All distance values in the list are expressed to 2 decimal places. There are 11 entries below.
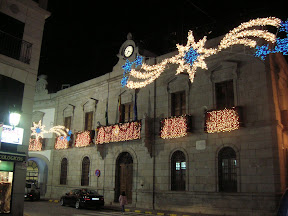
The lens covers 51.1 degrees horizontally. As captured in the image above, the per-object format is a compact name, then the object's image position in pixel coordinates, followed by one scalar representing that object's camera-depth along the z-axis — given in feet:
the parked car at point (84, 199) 64.59
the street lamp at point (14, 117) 42.91
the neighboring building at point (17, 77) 45.55
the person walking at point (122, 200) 57.57
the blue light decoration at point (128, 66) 73.46
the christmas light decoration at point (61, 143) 88.25
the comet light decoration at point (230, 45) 48.76
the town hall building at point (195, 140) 52.54
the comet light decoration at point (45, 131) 89.81
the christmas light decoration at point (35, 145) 96.78
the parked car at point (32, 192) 80.33
